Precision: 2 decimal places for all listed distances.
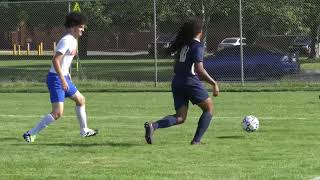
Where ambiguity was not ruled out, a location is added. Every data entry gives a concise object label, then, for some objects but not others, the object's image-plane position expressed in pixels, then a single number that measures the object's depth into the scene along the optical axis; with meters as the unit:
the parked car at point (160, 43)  28.49
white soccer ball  11.97
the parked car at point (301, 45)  28.28
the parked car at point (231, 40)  35.78
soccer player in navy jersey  10.27
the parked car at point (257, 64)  23.38
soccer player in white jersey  10.55
